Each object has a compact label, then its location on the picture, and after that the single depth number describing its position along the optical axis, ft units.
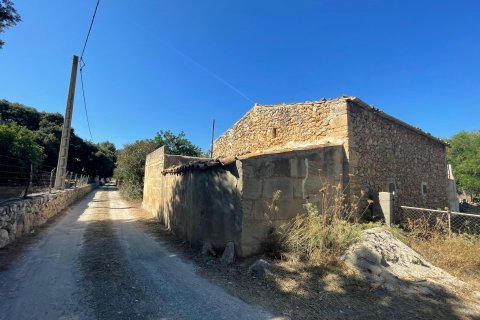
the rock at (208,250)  19.48
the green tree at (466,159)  109.81
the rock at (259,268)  15.39
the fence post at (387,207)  24.41
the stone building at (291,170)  18.74
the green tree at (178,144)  94.13
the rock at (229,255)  17.54
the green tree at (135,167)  72.88
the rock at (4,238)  20.01
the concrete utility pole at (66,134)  45.87
